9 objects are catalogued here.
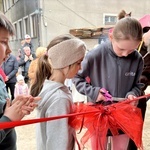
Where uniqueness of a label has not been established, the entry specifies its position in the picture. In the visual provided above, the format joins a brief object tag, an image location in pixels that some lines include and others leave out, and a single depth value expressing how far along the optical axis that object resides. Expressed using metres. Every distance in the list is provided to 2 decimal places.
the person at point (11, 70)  3.49
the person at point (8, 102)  0.78
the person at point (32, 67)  3.00
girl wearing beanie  0.92
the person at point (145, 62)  1.58
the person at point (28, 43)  4.46
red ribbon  1.06
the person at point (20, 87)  3.36
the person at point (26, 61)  4.17
